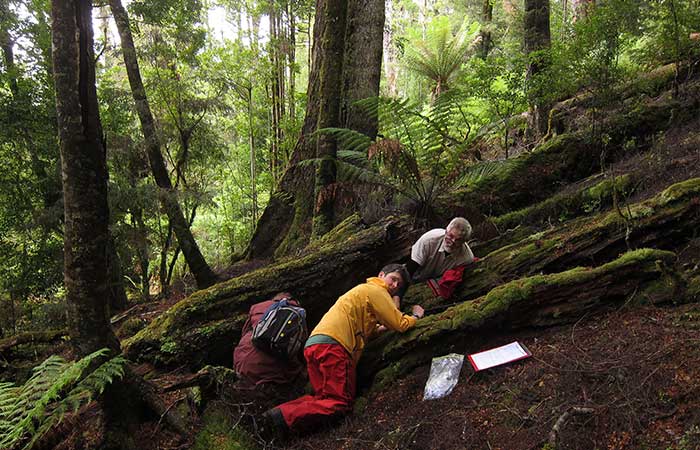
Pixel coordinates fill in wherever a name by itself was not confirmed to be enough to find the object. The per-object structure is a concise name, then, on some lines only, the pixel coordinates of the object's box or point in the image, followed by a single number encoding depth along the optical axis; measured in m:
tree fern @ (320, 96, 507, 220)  5.18
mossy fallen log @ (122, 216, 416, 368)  3.91
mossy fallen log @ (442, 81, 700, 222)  5.67
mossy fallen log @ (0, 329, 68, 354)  4.93
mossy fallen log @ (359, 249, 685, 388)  2.95
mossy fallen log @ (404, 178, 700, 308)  3.41
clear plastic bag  2.90
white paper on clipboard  2.83
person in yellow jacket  3.08
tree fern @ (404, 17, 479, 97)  12.23
